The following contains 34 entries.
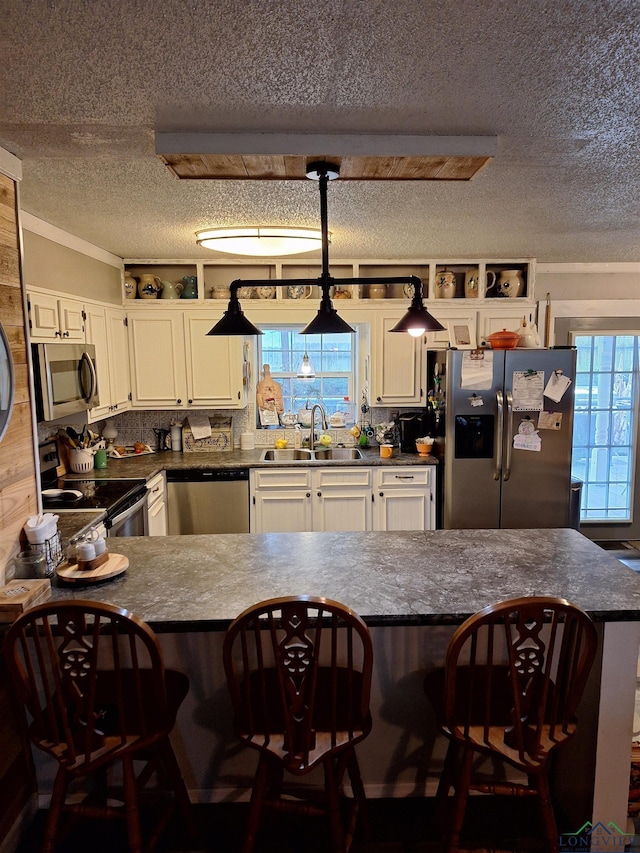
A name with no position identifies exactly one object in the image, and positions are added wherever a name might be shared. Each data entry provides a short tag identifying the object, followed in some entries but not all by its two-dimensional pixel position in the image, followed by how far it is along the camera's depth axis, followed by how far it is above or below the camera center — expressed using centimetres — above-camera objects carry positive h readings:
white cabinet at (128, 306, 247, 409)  435 +0
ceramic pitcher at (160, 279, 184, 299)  435 +57
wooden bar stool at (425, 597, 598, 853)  146 -101
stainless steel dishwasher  410 -102
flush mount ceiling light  314 +71
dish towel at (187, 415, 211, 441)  468 -54
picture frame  402 +17
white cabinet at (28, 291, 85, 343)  272 +25
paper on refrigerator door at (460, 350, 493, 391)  379 -7
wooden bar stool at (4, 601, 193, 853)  146 -102
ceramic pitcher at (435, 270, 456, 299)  437 +60
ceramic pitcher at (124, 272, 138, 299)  432 +59
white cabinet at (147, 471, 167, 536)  373 -99
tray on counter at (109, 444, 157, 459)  433 -72
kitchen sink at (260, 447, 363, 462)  452 -76
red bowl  382 +14
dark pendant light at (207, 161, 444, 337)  203 +20
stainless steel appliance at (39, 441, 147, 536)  296 -75
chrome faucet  468 -57
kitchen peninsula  177 -78
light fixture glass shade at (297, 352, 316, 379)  467 -6
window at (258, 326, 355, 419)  489 -3
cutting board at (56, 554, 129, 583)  194 -74
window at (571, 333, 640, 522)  484 -57
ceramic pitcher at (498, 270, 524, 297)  439 +61
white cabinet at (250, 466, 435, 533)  419 -104
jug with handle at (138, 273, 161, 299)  432 +59
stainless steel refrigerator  380 -52
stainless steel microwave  248 -7
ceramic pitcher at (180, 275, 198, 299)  439 +59
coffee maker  450 -55
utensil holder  362 -63
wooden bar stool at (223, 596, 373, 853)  146 -102
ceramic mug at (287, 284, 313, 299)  442 +56
